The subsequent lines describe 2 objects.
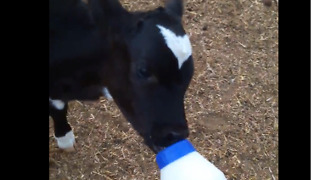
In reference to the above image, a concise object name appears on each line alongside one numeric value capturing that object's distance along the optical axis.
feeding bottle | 1.25
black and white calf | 1.34
